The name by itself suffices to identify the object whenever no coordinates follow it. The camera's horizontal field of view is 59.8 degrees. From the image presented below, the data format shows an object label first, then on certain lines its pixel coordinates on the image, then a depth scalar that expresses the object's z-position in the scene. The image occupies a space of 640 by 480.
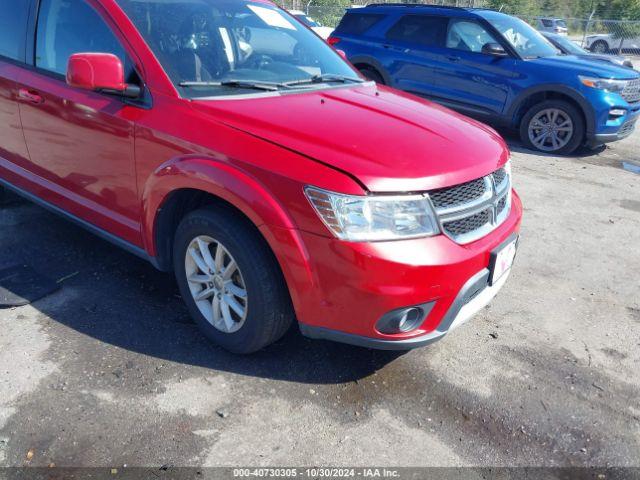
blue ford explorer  7.34
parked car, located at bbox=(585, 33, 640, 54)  26.05
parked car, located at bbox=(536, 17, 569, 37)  26.75
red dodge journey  2.38
